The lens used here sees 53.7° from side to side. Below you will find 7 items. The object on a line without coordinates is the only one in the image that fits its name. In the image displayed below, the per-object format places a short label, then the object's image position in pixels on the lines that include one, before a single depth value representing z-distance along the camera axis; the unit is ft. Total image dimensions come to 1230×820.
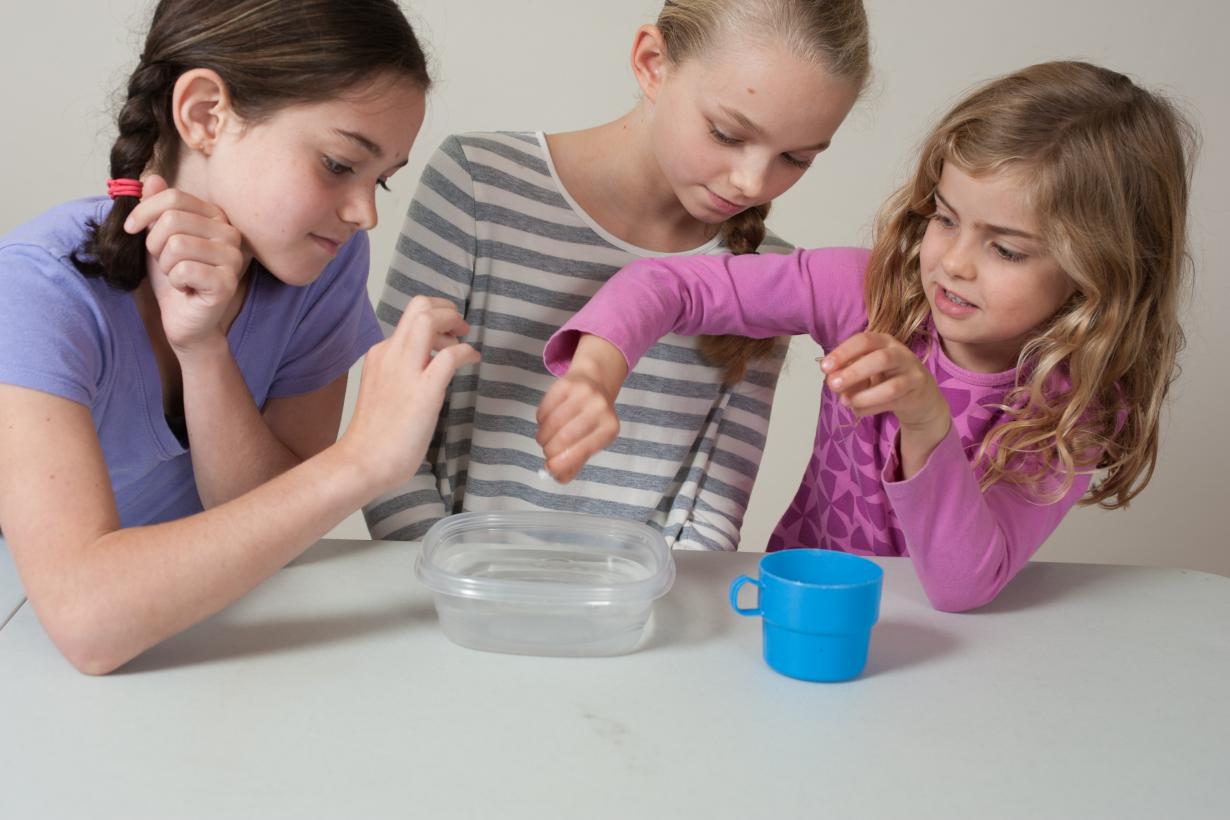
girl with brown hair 3.04
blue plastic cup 3.04
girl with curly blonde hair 3.69
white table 2.50
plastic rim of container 3.12
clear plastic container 3.13
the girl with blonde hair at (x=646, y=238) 4.18
